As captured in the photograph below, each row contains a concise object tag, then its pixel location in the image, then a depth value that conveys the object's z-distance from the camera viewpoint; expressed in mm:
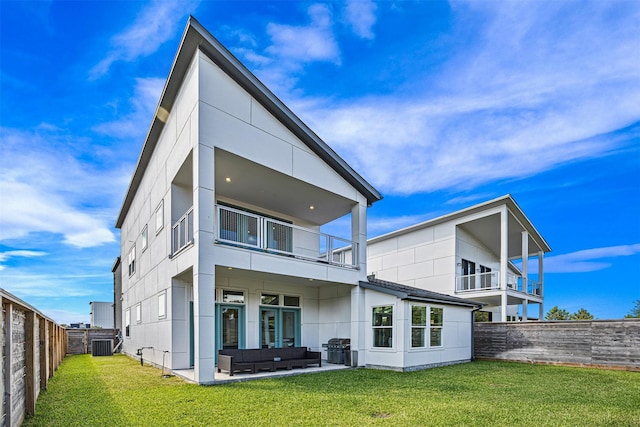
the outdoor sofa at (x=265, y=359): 10011
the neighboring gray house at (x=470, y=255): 19797
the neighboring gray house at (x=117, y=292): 25078
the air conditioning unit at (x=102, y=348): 18047
